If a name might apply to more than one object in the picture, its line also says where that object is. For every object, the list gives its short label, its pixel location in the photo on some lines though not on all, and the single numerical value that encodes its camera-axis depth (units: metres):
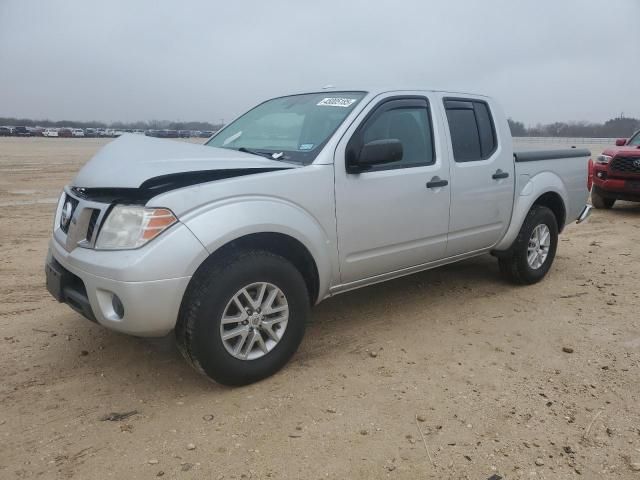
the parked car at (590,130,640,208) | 9.62
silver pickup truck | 2.77
